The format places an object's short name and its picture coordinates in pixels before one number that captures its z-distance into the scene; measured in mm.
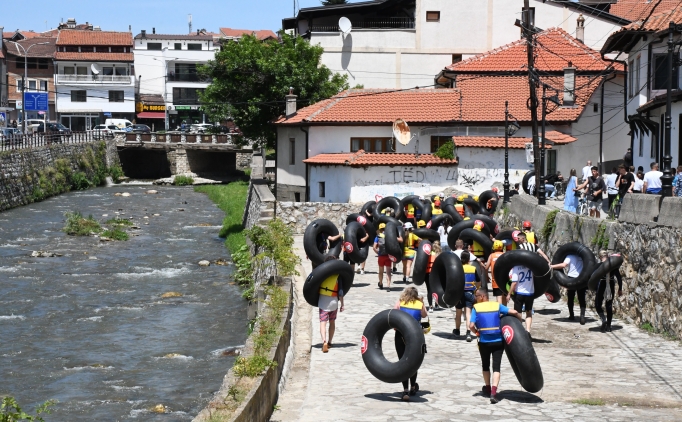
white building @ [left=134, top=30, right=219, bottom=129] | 102938
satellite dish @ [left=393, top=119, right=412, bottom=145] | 41656
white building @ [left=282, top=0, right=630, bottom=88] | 56938
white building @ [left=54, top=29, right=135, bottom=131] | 98125
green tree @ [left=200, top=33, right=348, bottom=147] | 53156
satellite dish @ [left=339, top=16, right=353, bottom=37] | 55875
